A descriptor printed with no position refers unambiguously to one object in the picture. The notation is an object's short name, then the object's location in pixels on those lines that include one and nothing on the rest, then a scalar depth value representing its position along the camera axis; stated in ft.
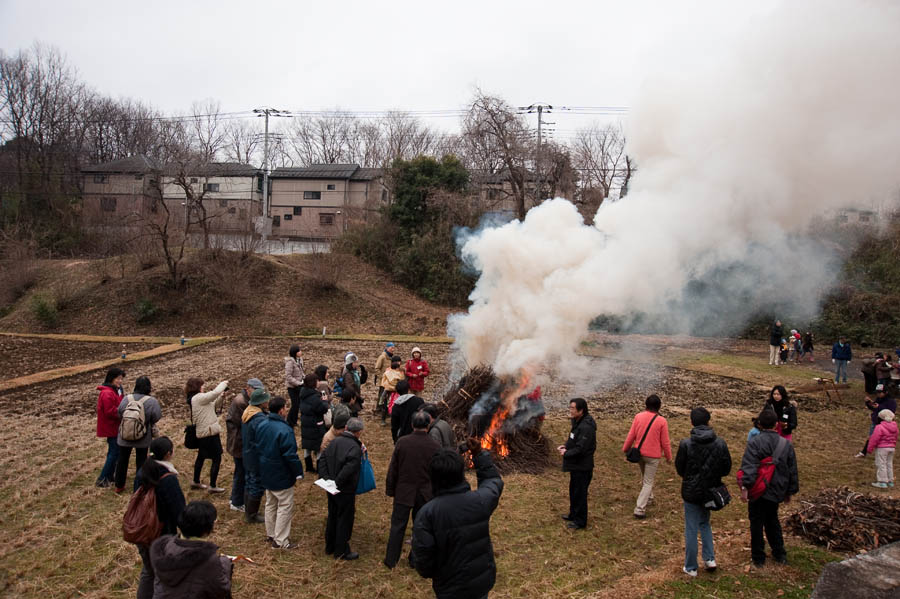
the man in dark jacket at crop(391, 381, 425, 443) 29.84
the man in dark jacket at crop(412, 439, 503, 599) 13.33
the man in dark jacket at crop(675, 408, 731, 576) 20.10
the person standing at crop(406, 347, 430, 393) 39.01
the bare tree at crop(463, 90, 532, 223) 118.32
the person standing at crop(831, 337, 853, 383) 61.46
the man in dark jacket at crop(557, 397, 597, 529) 24.43
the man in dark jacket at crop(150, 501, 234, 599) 12.34
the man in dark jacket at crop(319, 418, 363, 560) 20.84
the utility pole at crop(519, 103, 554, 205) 114.37
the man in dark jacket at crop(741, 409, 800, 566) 20.17
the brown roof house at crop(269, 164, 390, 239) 162.91
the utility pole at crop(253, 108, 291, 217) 133.81
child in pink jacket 29.76
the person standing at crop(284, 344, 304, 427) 38.34
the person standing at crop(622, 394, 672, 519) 25.27
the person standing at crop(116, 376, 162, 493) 26.11
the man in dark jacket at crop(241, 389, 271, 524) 22.92
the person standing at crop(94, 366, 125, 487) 27.78
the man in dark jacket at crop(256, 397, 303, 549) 21.74
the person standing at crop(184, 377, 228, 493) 26.71
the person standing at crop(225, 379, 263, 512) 25.81
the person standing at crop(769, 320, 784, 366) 72.08
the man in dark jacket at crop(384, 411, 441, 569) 21.13
